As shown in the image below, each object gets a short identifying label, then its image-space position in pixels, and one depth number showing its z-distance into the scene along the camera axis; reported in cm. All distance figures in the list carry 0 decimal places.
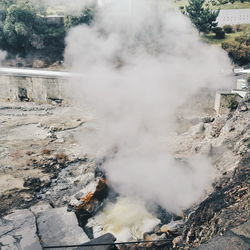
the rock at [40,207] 805
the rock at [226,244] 311
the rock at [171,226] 673
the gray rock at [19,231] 670
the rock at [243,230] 330
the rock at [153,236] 671
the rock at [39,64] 2186
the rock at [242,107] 1008
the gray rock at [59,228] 694
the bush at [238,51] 1892
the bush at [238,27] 2379
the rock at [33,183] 933
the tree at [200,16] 2227
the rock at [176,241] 553
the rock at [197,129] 1185
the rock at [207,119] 1326
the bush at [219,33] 2232
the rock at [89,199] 796
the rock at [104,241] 597
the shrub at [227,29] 2338
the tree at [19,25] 2197
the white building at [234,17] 2470
